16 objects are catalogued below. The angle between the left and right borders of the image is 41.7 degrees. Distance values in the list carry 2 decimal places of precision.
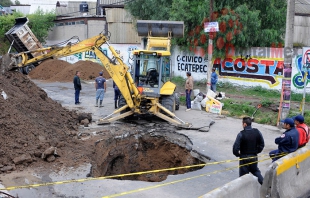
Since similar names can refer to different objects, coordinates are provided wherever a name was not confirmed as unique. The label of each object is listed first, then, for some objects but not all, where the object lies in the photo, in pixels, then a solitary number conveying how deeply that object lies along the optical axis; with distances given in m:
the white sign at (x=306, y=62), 14.57
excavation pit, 11.70
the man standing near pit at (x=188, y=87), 17.53
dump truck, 26.30
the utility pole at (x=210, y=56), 20.19
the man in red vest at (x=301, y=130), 8.29
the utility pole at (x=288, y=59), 14.72
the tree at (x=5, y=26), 38.97
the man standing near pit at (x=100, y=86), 17.83
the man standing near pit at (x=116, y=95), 17.45
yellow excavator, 14.33
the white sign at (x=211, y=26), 19.16
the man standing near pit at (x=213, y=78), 20.03
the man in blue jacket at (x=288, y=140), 8.13
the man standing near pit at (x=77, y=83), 18.25
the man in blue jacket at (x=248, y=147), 7.96
